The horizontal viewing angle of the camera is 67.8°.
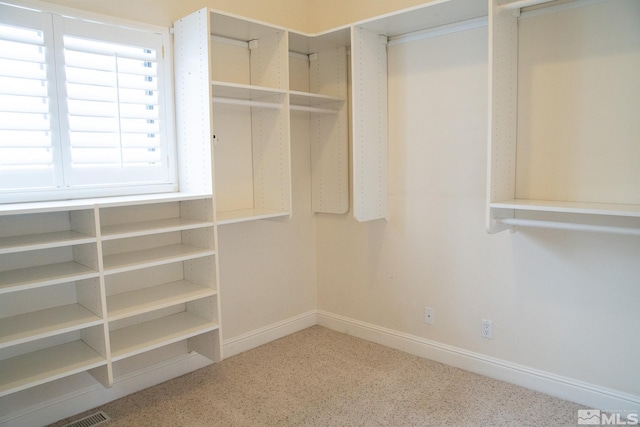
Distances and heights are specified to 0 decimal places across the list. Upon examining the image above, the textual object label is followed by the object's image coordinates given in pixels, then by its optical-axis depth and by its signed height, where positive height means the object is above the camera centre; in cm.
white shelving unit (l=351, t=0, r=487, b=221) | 291 +53
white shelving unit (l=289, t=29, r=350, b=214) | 347 +48
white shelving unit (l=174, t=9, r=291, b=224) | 288 +42
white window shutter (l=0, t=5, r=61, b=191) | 227 +39
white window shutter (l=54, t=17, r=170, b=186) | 248 +42
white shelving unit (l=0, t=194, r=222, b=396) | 218 -56
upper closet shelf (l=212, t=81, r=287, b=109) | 280 +54
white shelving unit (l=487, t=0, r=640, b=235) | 237 +30
